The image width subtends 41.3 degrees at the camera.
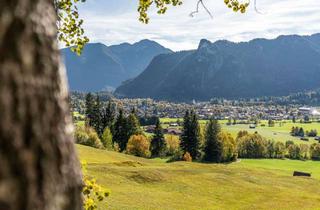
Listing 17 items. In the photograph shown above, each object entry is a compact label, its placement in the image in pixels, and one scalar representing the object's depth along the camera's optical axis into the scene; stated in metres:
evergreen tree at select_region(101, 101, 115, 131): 113.31
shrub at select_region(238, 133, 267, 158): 138.00
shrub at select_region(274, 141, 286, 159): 142.88
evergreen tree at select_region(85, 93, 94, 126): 113.21
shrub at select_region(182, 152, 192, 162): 101.21
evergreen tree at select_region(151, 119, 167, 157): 113.31
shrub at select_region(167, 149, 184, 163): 109.71
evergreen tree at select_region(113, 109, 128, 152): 107.19
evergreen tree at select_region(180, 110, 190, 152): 108.00
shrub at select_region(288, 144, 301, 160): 147.38
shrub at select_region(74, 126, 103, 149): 86.01
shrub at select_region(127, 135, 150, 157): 99.94
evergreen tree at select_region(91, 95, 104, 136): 113.50
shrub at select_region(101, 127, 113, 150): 96.44
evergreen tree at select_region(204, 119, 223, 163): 107.41
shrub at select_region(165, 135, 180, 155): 118.13
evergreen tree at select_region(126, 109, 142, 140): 108.00
